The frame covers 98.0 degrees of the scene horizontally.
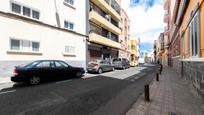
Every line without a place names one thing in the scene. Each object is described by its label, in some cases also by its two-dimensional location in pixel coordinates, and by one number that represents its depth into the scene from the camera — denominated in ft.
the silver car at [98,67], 31.33
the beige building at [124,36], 74.25
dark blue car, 16.32
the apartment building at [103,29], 40.55
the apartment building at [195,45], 11.55
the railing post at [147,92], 11.54
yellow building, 109.44
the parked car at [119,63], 44.73
